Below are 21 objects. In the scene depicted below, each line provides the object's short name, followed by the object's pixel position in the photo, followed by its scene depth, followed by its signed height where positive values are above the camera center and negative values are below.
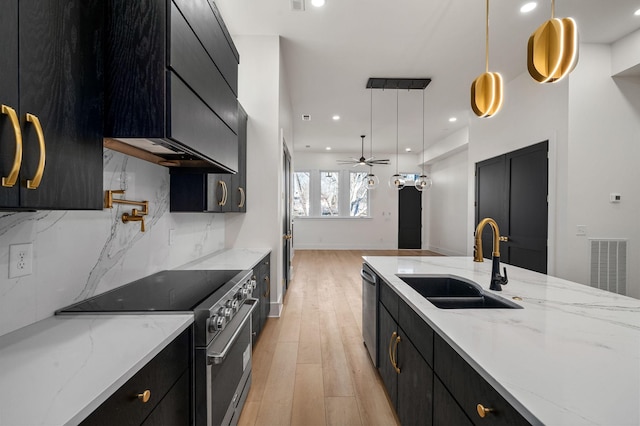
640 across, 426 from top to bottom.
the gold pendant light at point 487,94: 1.87 +0.77
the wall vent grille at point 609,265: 3.50 -0.61
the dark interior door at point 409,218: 9.82 -0.19
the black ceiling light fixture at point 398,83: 4.55 +2.05
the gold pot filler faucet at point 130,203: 1.55 +0.02
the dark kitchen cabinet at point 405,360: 1.28 -0.78
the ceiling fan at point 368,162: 7.23 +1.26
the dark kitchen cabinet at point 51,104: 0.70 +0.30
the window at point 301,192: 9.52 +0.62
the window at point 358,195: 9.68 +0.55
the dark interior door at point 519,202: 3.93 +0.17
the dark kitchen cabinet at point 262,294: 2.70 -0.87
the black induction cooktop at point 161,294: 1.29 -0.43
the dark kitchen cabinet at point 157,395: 0.75 -0.57
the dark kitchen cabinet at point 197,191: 2.25 +0.15
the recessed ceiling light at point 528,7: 2.90 +2.07
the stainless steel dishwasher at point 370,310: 2.27 -0.82
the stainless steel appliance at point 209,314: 1.27 -0.52
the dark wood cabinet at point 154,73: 1.08 +0.53
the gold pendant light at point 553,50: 1.35 +0.78
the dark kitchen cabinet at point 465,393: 0.74 -0.54
